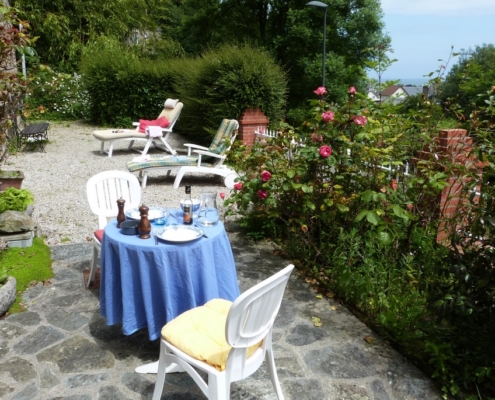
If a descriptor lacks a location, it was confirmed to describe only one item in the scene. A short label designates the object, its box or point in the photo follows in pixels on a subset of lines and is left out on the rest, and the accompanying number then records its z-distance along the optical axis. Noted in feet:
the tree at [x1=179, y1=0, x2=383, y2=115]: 61.46
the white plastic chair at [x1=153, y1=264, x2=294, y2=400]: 6.73
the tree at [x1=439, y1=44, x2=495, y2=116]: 58.23
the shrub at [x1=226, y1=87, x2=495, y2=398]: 9.07
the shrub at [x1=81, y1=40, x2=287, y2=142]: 32.42
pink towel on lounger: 33.45
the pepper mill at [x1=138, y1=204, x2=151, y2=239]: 9.56
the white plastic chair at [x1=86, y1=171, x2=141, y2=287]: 12.96
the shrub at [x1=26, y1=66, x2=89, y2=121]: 48.26
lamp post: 45.34
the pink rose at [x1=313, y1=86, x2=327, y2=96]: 14.14
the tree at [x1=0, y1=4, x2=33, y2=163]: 12.52
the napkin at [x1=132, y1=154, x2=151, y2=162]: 23.84
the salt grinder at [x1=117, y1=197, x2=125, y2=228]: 10.55
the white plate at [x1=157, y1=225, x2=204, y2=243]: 9.27
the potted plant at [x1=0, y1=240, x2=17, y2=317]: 11.12
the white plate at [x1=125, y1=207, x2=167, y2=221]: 10.46
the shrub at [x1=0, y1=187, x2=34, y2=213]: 15.40
